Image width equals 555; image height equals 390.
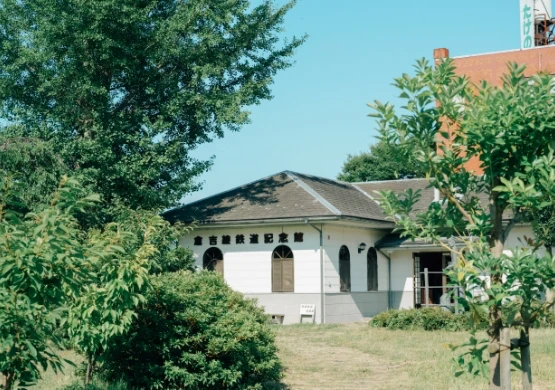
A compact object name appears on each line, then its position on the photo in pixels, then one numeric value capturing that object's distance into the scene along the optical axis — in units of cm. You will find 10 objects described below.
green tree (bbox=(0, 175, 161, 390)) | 651
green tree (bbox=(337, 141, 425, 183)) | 5078
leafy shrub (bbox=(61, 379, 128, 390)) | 952
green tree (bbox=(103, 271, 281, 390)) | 1013
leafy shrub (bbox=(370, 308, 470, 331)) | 2050
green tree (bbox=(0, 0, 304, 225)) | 2336
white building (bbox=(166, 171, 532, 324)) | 2431
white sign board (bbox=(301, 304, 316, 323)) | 2398
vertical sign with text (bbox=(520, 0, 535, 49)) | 3594
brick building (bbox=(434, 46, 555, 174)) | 3161
